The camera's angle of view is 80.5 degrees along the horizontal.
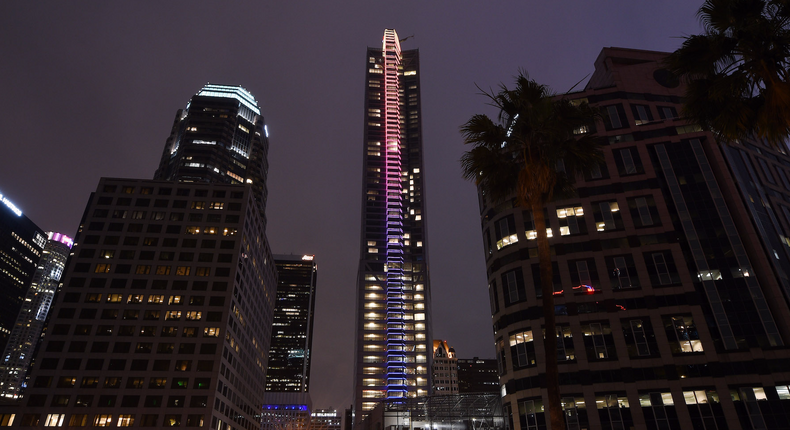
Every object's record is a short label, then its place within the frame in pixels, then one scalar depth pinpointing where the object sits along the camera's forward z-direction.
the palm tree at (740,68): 14.36
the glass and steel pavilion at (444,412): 75.06
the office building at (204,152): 184.12
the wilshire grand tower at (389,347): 179.00
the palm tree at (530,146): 19.56
